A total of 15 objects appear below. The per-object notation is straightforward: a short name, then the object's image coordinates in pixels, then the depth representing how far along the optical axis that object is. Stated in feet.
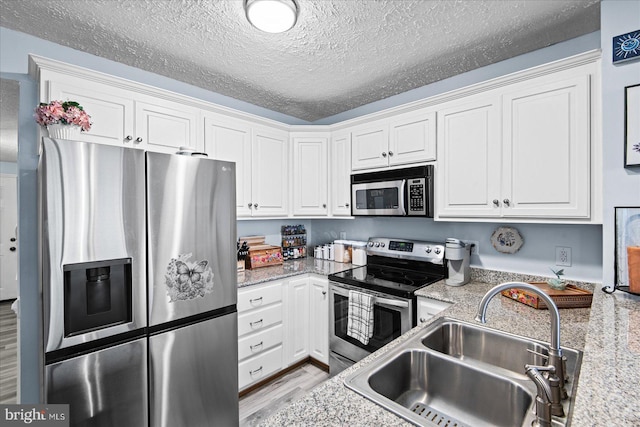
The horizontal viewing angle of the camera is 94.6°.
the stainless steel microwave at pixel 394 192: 7.38
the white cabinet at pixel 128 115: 5.72
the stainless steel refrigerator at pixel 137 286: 4.40
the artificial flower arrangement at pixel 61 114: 4.76
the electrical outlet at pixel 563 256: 6.34
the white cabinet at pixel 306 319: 8.39
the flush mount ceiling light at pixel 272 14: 4.85
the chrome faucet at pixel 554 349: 2.76
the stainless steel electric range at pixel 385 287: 6.86
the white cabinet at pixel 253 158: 8.07
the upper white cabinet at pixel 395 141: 7.47
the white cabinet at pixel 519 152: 5.44
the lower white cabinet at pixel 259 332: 7.38
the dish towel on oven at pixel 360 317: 7.13
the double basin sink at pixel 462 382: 3.18
